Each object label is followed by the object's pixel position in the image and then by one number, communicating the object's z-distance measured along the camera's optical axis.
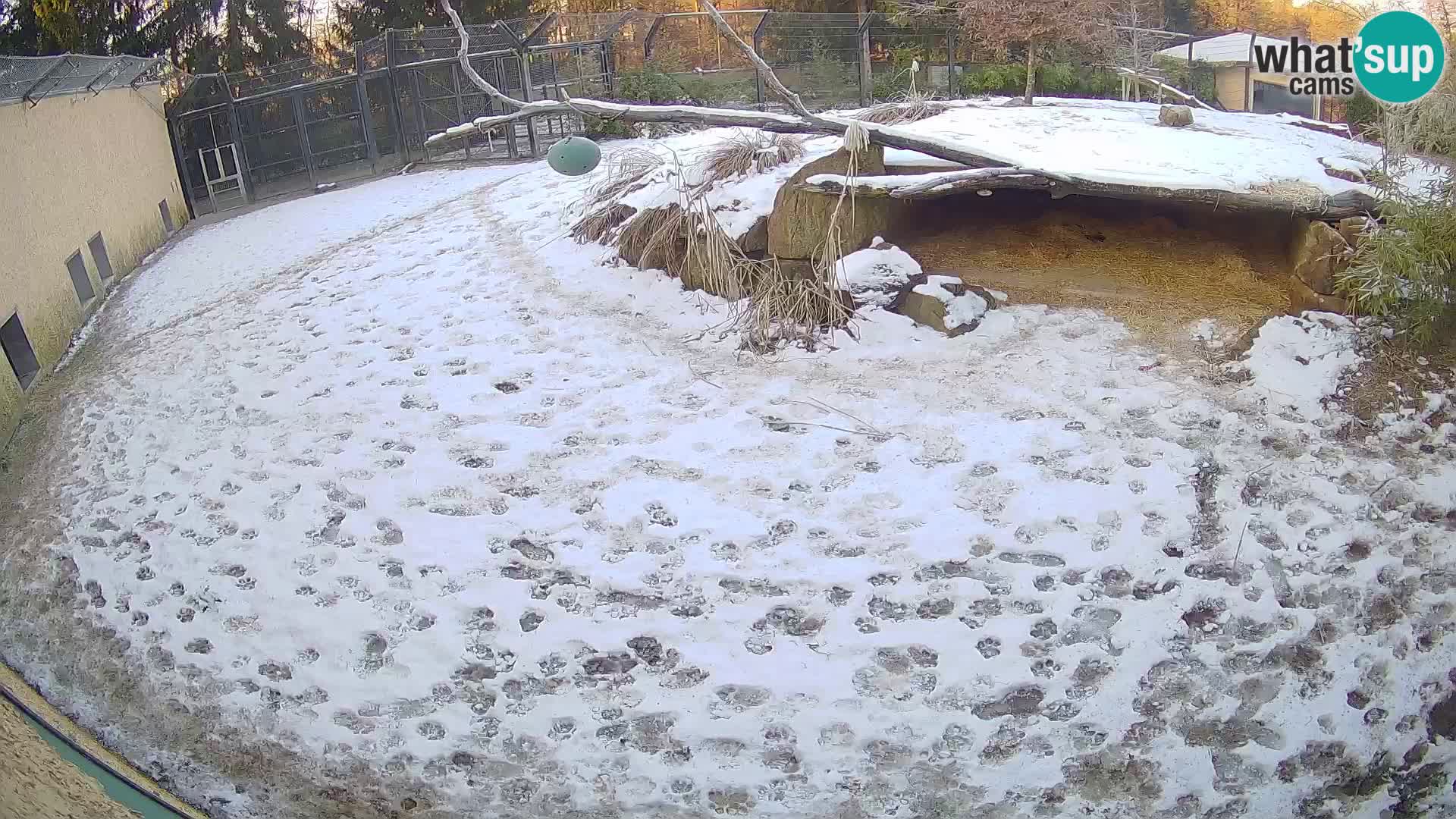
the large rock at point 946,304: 5.13
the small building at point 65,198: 5.83
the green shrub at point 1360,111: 9.33
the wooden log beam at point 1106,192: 4.82
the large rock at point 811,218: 5.51
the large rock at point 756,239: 5.74
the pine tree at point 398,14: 13.52
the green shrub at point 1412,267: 4.36
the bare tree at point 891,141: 4.85
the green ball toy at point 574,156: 5.16
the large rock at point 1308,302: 4.80
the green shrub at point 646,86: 13.79
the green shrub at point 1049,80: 14.47
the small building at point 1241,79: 13.48
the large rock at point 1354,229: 4.77
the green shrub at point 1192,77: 14.96
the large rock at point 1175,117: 8.96
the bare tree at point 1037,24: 11.79
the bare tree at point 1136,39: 13.29
